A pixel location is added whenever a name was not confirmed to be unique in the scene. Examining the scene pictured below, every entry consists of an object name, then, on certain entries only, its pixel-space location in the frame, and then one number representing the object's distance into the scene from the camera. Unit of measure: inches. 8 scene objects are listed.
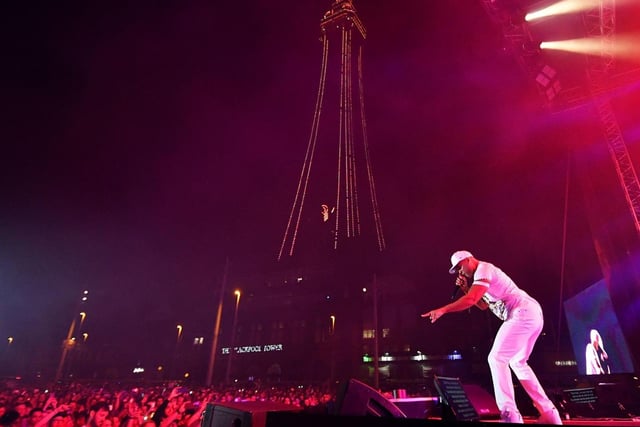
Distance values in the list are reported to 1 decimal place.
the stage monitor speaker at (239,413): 135.8
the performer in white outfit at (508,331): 160.7
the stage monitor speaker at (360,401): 135.6
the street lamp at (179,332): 2393.2
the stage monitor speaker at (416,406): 214.9
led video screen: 605.9
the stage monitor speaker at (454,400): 144.4
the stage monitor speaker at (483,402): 198.4
